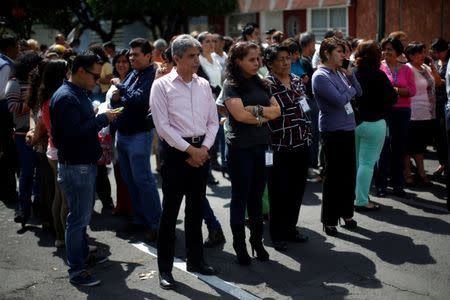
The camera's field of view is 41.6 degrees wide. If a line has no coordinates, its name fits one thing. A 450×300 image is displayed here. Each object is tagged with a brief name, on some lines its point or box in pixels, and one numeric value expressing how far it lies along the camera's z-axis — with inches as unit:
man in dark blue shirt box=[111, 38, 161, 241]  232.2
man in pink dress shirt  188.2
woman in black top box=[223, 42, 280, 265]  199.3
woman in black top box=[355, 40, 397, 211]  254.2
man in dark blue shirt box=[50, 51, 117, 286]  185.2
